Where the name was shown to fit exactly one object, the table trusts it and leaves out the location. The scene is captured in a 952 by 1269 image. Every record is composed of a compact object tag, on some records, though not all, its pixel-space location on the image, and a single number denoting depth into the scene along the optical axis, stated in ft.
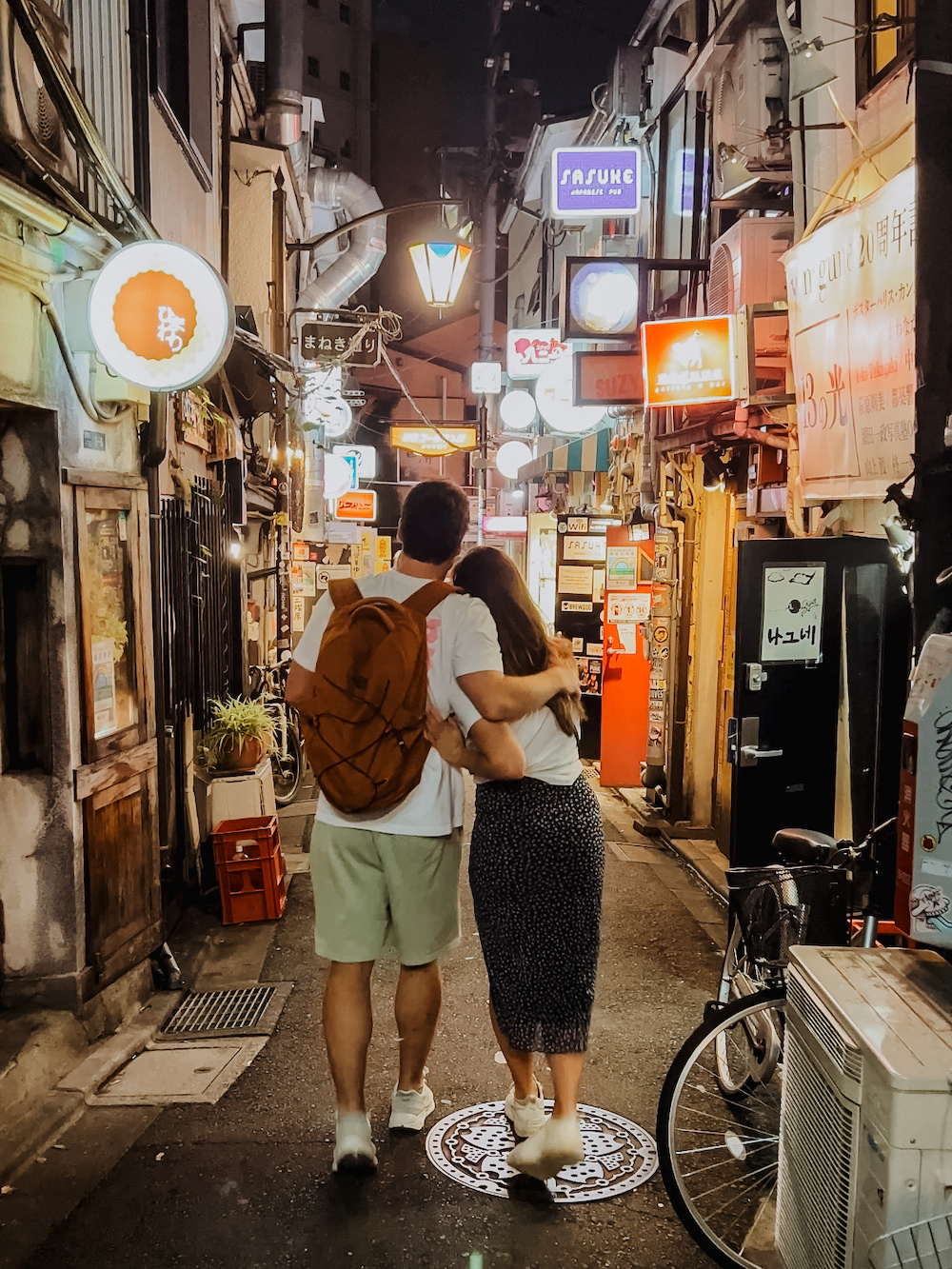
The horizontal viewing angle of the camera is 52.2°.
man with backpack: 13.08
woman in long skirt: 13.32
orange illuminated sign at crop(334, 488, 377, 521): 90.17
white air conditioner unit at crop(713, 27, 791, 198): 27.22
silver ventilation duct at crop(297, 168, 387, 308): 74.64
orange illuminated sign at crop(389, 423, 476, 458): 85.20
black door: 20.24
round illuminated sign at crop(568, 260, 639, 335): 34.73
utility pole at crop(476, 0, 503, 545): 97.71
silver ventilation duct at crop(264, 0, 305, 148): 50.65
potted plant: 28.73
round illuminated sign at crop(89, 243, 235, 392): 18.56
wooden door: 19.06
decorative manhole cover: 13.75
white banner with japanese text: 18.06
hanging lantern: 48.06
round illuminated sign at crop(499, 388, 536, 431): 69.97
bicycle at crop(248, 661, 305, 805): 42.47
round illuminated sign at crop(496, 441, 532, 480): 74.54
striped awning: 48.93
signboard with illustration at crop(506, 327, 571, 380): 64.13
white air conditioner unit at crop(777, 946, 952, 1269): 8.23
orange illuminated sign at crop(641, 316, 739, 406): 28.17
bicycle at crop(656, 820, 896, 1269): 12.31
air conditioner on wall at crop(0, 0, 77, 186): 15.81
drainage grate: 19.77
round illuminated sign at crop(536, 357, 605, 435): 49.80
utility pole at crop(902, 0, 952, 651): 11.69
